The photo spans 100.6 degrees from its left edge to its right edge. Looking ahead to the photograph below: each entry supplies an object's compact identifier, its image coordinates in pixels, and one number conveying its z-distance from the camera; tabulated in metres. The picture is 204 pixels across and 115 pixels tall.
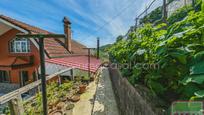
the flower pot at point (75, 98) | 2.81
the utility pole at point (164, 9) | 2.27
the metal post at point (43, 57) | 1.06
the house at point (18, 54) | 6.16
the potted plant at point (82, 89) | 3.33
